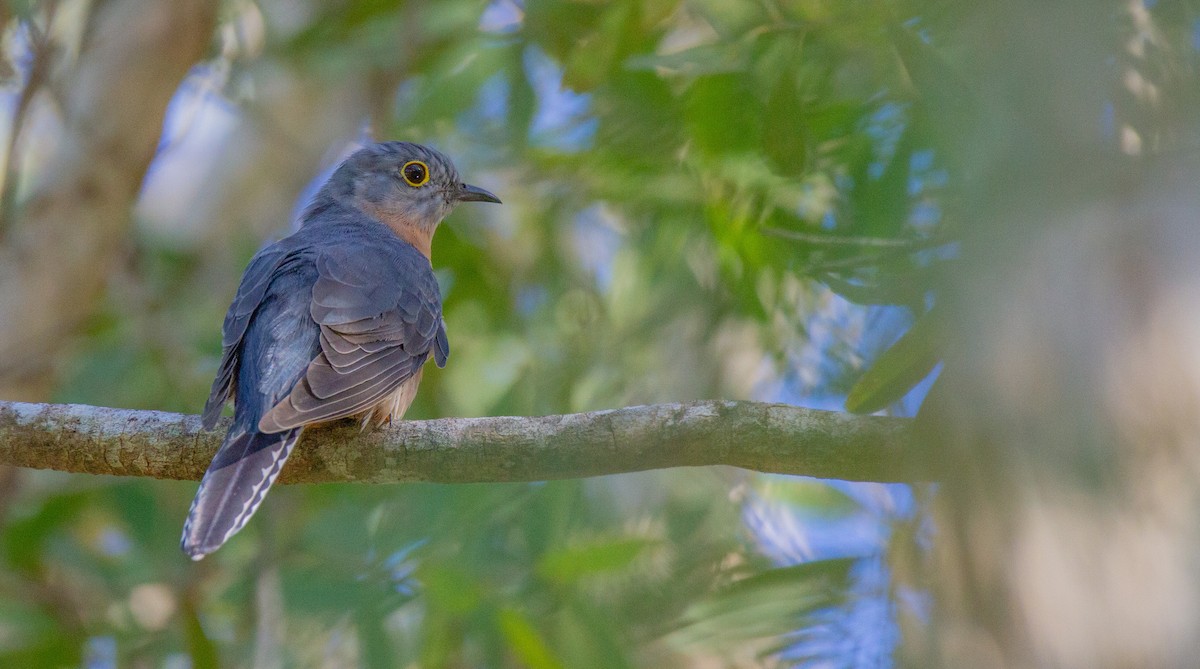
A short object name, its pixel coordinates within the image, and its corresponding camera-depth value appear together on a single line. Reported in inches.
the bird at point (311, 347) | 311.7
